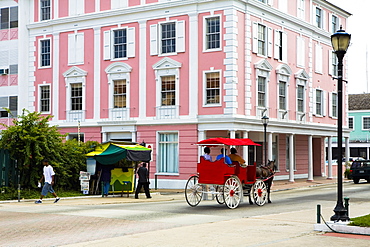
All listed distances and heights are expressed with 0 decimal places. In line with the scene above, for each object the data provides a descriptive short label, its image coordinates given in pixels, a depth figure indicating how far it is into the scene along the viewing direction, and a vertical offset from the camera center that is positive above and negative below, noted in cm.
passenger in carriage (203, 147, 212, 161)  2114 -71
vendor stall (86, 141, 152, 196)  2586 -118
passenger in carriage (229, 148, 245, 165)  2123 -78
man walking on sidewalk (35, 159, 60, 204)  2277 -167
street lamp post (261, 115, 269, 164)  3282 +79
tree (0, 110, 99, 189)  2471 -65
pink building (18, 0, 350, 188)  3416 +385
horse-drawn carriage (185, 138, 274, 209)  2025 -161
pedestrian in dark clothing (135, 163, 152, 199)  2573 -191
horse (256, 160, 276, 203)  2228 -142
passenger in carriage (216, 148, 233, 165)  2041 -79
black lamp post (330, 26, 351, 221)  1401 +120
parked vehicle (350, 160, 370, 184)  3769 -217
